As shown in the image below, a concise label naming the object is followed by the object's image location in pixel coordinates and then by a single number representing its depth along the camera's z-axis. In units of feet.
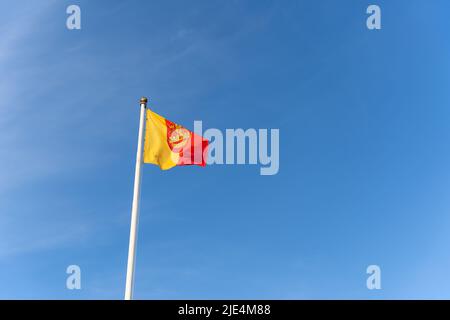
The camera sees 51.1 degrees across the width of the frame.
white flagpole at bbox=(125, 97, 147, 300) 72.17
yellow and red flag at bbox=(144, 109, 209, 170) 84.84
